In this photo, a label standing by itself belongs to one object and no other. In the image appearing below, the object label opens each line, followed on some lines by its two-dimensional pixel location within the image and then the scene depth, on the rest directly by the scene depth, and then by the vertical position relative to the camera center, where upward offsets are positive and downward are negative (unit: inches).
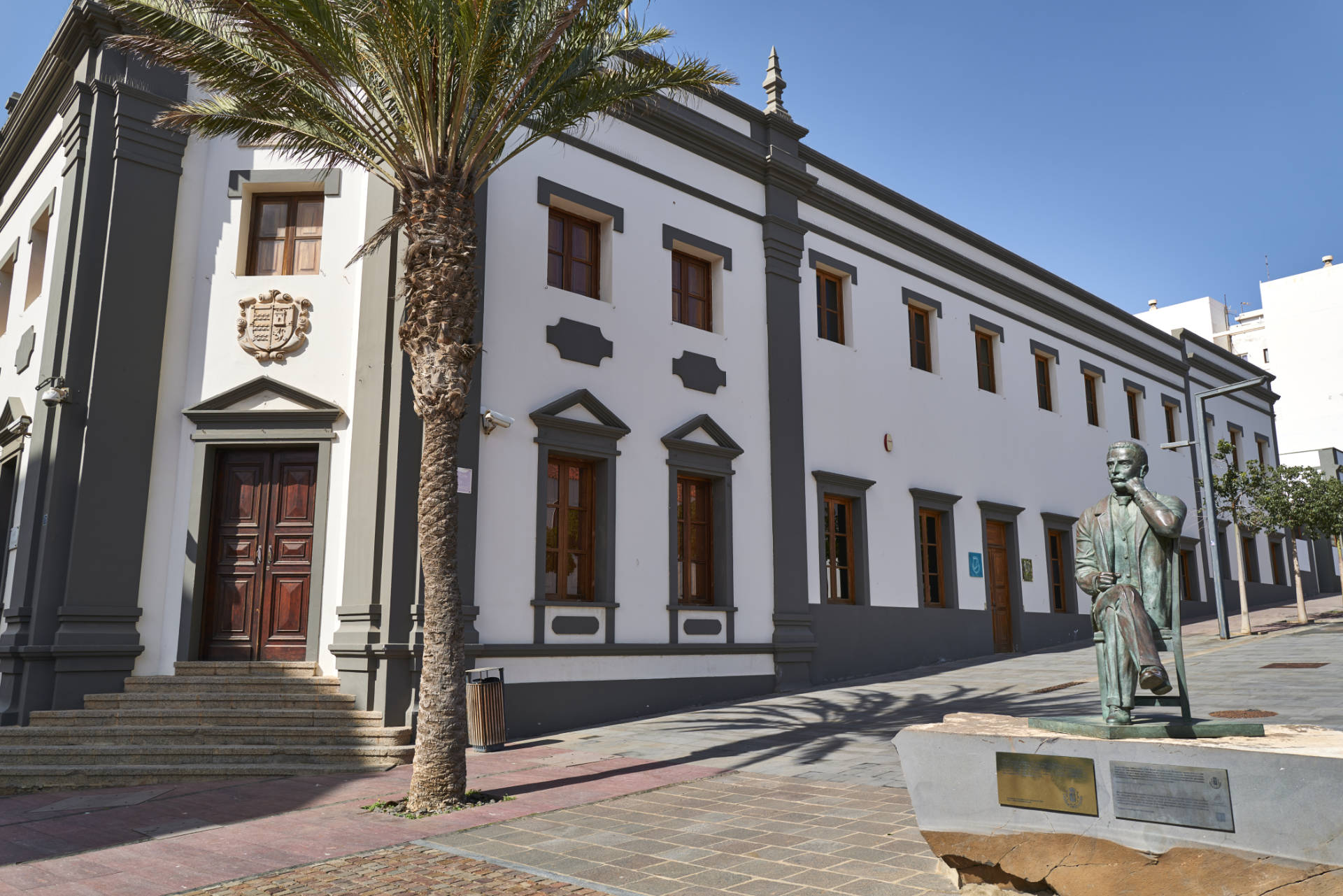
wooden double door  434.0 +35.3
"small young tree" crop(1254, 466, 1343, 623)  813.9 +103.1
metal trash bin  395.9 -29.7
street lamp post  727.1 +98.6
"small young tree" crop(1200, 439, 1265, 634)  835.4 +119.3
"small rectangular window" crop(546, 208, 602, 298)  519.8 +197.3
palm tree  311.6 +180.9
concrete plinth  162.9 -31.1
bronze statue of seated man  200.5 +12.2
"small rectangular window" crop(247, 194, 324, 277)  468.8 +185.3
